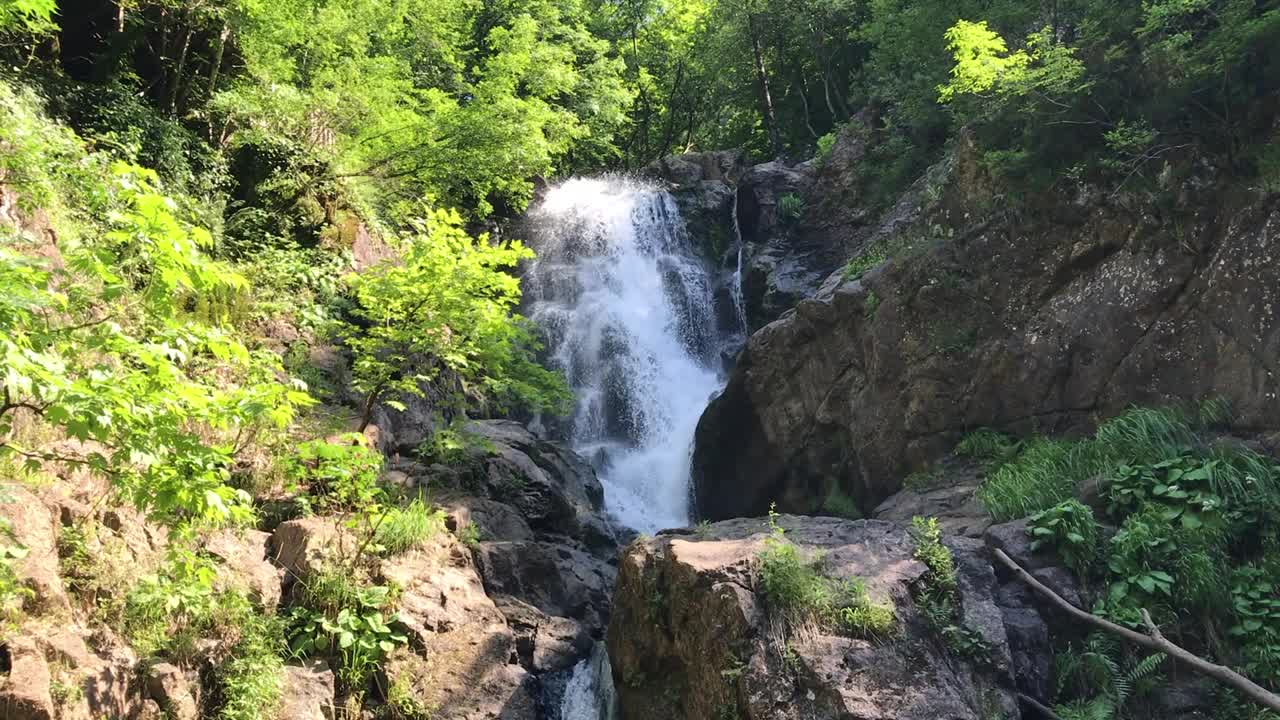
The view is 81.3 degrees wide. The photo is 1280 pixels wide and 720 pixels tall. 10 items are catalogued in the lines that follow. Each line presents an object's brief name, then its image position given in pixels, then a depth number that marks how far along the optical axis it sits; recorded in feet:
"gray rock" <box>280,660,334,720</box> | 19.97
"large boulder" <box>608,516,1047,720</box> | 18.71
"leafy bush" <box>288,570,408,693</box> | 21.79
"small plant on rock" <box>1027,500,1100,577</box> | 22.53
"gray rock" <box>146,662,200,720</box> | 18.24
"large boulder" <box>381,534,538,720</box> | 22.48
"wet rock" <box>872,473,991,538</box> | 26.92
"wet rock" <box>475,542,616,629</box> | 28.43
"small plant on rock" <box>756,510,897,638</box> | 19.85
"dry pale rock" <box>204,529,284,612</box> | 21.86
